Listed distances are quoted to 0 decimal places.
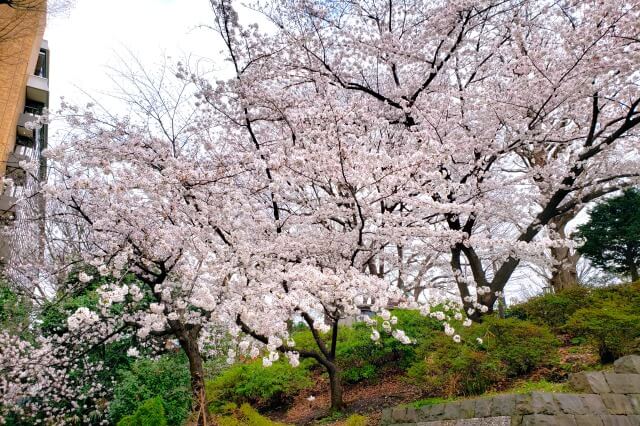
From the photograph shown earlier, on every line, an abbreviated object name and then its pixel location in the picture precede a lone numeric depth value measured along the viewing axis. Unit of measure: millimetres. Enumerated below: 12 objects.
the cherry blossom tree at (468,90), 7473
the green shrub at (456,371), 6520
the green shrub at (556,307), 8367
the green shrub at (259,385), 9062
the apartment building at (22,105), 10266
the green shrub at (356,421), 6234
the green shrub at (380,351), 9008
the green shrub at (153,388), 8961
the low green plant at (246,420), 6225
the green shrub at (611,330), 6145
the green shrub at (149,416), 6984
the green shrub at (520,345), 6633
